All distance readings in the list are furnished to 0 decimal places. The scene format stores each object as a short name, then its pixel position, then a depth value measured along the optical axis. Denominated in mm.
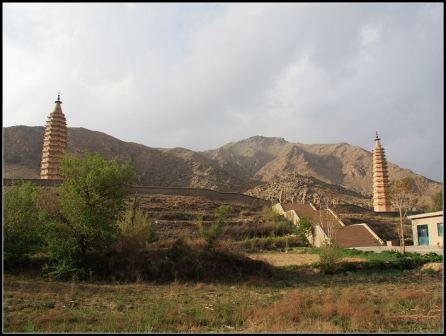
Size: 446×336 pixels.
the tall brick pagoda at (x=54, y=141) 56438
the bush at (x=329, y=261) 22109
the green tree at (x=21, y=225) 18406
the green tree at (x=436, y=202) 45666
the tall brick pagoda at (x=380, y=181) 64500
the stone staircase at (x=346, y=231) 36000
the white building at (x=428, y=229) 34625
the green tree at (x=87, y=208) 18859
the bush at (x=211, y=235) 23656
